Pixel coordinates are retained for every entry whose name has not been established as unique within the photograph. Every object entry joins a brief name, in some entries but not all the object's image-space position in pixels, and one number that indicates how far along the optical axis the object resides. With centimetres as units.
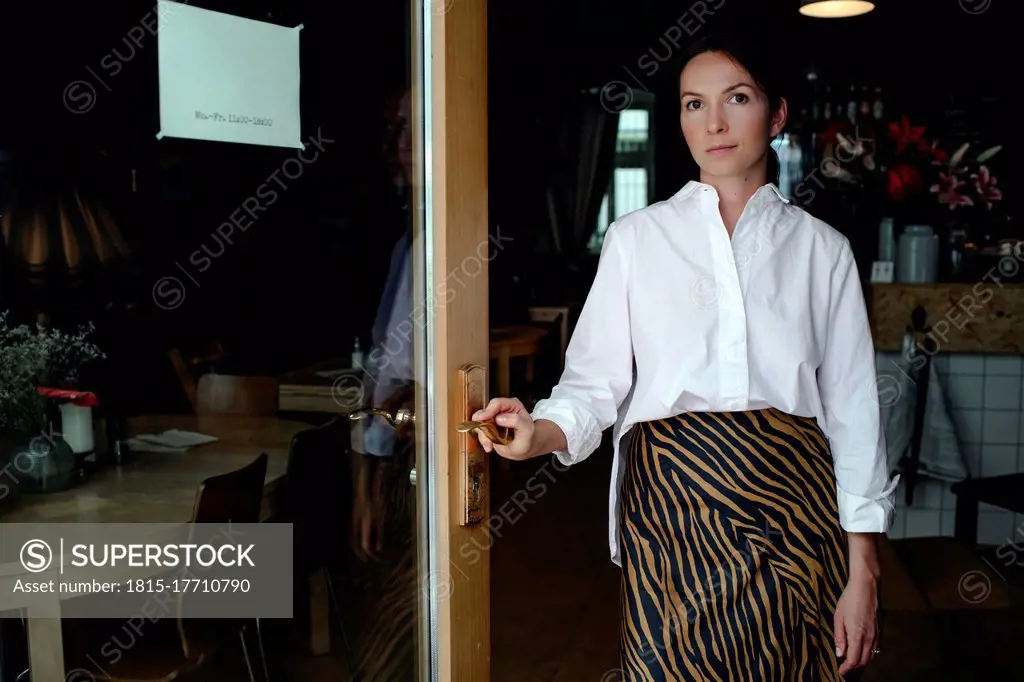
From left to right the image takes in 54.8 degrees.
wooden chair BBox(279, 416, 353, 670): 248
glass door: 139
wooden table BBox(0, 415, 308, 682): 171
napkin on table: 260
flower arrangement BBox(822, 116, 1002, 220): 413
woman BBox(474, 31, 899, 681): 155
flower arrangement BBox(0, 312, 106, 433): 173
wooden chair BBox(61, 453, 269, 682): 197
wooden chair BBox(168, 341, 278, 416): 324
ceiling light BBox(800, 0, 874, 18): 478
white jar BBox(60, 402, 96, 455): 207
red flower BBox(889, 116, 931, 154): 414
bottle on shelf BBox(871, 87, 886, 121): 676
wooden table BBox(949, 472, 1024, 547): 319
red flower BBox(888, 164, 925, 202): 410
